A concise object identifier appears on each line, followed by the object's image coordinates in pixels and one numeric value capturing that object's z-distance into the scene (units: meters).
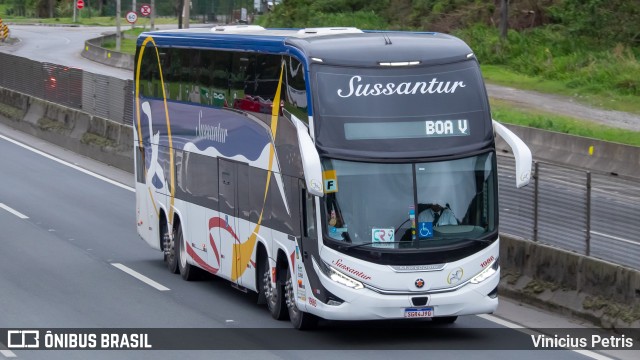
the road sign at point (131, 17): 96.00
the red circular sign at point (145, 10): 95.88
